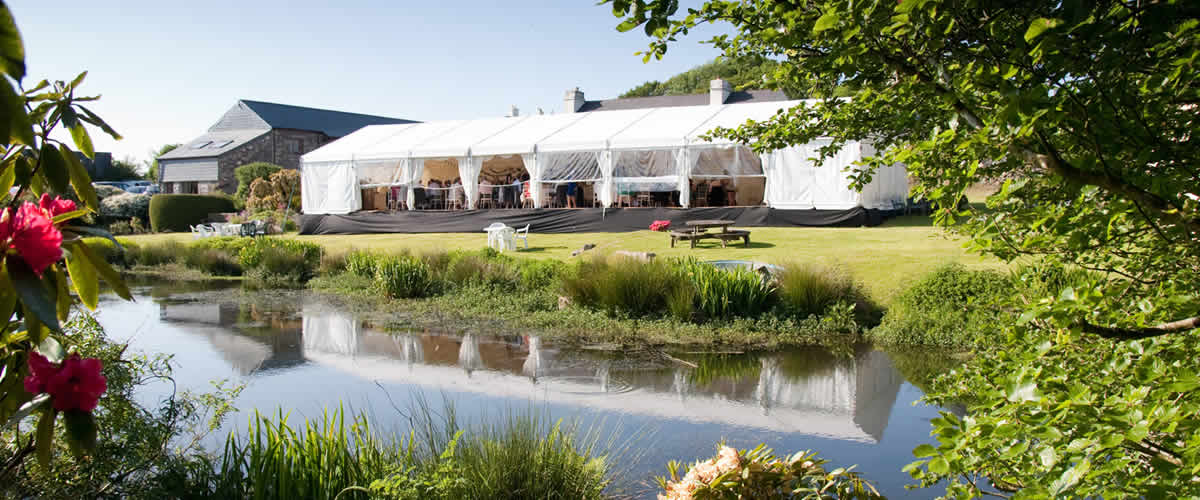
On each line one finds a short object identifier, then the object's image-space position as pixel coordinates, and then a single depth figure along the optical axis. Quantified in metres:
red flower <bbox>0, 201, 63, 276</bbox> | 1.27
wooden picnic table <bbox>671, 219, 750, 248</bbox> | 15.26
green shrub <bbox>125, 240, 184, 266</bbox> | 18.25
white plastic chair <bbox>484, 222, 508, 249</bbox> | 16.69
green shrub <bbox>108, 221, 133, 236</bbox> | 25.79
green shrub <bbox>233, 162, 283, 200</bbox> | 35.50
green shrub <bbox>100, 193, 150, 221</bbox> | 28.81
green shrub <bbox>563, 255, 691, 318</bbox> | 10.39
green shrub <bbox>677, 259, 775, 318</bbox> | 9.98
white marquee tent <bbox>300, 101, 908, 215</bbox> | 19.86
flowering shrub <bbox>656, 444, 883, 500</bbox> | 3.11
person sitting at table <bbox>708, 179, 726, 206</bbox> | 22.35
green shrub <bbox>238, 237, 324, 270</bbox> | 16.09
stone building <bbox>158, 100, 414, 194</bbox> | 41.41
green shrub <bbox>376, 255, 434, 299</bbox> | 12.86
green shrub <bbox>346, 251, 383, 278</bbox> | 14.28
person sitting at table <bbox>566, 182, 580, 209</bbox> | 22.58
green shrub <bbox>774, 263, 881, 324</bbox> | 9.95
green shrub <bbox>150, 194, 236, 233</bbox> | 27.73
